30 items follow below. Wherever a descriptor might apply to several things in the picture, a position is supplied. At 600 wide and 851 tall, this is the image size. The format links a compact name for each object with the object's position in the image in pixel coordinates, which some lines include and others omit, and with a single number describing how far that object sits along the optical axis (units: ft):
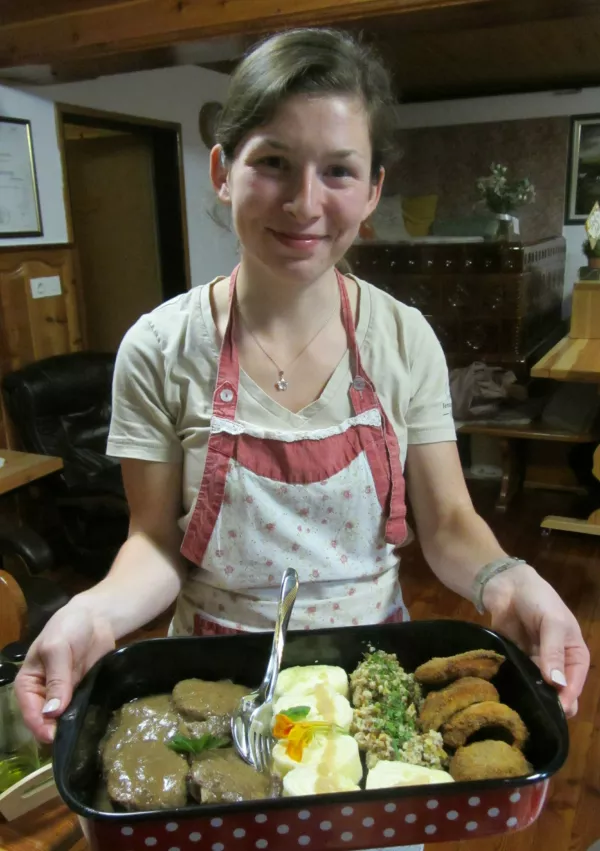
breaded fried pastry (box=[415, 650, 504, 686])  2.49
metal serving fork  2.35
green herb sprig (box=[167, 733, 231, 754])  2.34
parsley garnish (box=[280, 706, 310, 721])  2.37
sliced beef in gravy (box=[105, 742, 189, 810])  2.12
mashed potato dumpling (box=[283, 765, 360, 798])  2.11
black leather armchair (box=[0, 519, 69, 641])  5.85
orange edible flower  2.30
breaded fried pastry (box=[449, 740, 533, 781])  2.10
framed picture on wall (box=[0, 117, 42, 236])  9.63
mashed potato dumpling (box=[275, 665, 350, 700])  2.52
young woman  2.52
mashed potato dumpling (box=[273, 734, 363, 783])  2.24
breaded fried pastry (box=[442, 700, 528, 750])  2.28
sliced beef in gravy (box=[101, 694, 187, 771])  2.37
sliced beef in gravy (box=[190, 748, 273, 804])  2.13
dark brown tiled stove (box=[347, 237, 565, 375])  11.71
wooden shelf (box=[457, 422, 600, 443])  11.09
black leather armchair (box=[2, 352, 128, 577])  9.41
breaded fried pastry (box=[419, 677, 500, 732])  2.40
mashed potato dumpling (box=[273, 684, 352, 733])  2.43
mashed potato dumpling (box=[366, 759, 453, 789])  2.17
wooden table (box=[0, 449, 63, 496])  7.95
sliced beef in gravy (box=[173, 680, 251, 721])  2.45
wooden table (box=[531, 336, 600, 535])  9.14
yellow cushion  14.21
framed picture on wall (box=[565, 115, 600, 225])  13.99
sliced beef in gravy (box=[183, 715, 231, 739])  2.40
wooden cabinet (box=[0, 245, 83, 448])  9.89
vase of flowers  11.87
